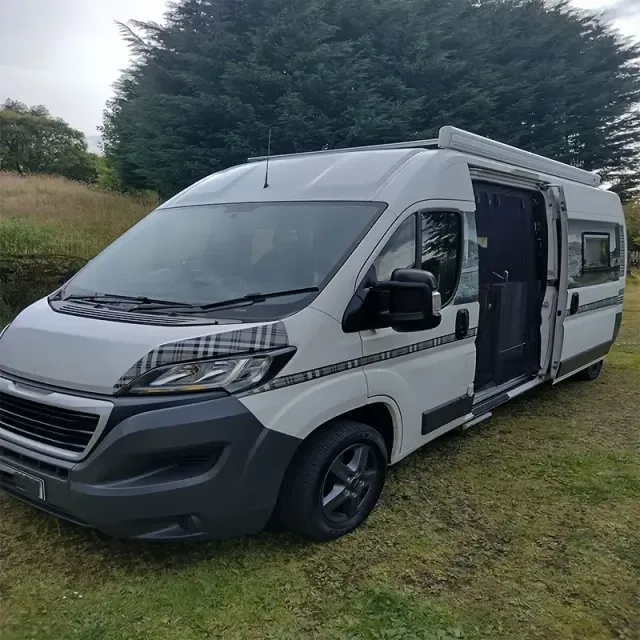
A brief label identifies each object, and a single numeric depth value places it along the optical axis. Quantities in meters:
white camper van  2.59
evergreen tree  14.72
